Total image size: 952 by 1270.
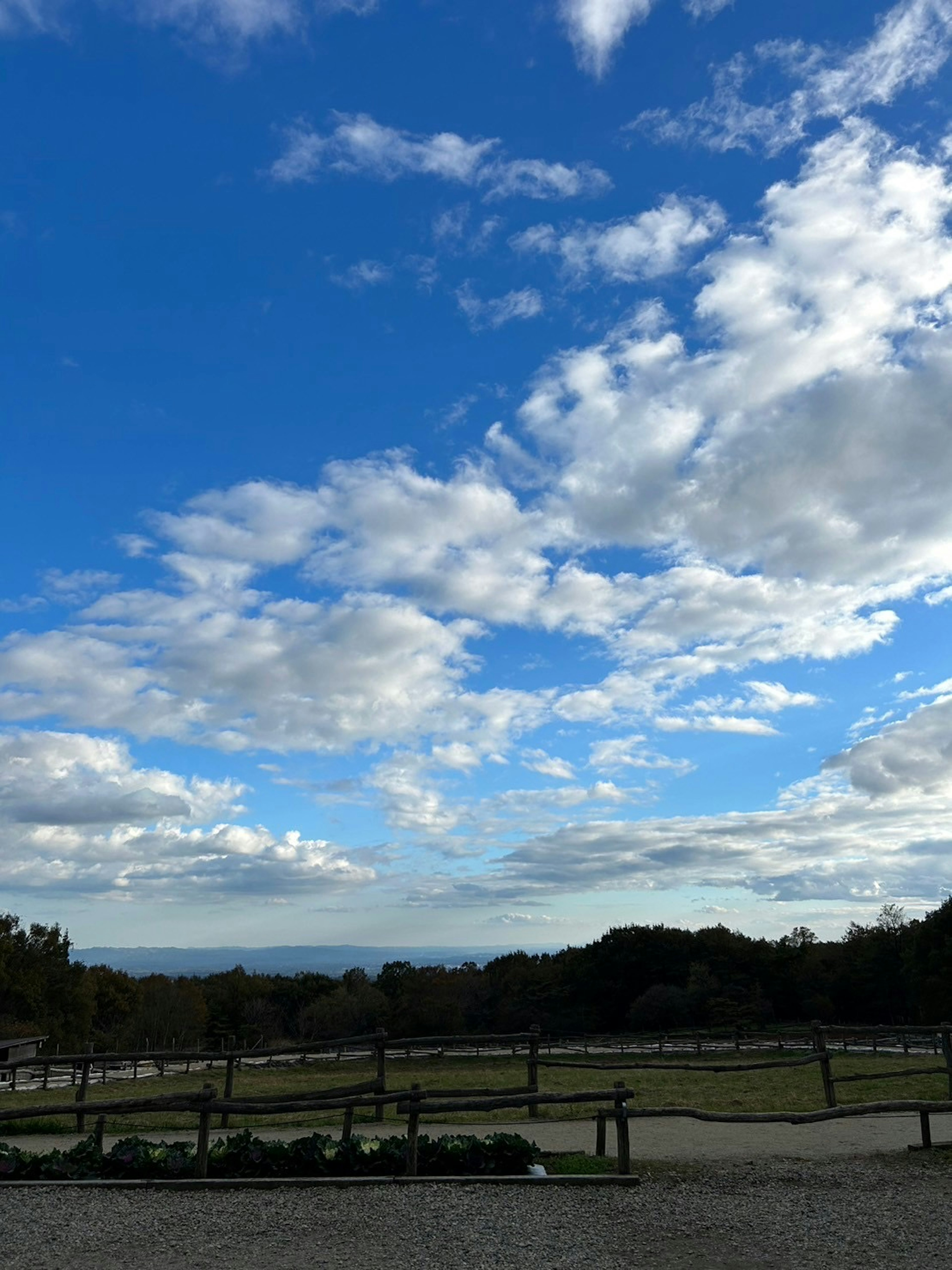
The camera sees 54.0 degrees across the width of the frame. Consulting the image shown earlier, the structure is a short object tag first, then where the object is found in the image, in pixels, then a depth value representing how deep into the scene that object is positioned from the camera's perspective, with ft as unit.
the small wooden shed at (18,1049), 84.94
